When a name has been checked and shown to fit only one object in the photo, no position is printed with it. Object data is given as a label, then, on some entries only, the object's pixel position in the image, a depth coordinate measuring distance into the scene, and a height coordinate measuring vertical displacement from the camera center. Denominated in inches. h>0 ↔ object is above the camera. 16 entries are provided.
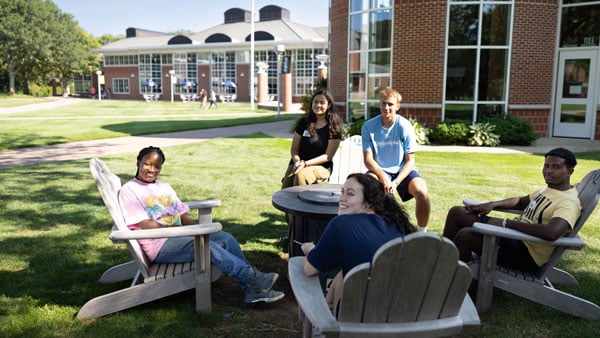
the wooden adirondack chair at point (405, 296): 82.4 -34.7
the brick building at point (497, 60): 571.5 +45.0
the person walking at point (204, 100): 1526.0 -9.9
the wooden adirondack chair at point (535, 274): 133.9 -49.9
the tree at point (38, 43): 2274.9 +256.4
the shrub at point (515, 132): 547.5 -36.6
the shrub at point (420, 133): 554.6 -38.5
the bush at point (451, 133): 551.5 -38.1
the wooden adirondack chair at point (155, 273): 131.0 -48.6
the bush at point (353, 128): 596.2 -36.5
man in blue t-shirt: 190.2 -21.5
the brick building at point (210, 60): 2150.3 +177.3
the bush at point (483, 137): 542.0 -41.7
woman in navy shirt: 93.0 -24.4
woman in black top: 204.8 -17.9
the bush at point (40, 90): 2556.6 +33.3
